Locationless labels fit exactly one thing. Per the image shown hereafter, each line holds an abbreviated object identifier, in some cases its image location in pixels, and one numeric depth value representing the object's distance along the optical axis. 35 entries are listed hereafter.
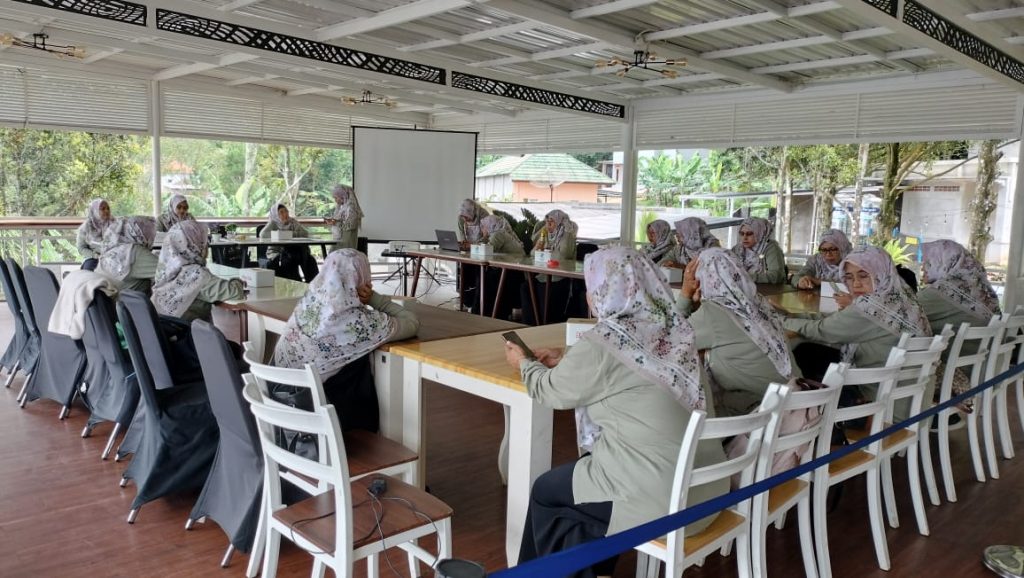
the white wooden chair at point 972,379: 3.29
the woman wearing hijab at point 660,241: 6.71
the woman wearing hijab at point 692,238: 6.32
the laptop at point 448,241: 7.88
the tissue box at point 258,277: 4.21
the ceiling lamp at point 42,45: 6.01
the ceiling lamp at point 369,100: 8.87
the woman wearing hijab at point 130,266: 4.30
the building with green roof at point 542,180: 14.66
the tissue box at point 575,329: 2.62
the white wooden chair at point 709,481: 1.77
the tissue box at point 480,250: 7.10
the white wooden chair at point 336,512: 1.86
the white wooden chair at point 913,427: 2.73
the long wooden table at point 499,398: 2.28
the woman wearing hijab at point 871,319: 3.18
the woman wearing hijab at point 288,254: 8.37
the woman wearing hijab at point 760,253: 5.53
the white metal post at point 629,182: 9.64
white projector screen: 9.84
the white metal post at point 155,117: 9.12
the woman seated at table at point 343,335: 2.60
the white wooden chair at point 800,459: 2.08
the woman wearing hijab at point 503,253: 7.34
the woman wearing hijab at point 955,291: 3.99
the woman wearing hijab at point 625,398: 1.88
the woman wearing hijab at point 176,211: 7.35
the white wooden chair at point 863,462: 2.39
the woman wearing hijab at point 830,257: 5.24
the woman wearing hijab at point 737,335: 2.62
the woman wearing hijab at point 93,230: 6.44
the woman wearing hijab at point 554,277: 6.88
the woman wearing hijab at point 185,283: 3.82
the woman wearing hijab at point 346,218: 8.68
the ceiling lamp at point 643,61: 5.81
